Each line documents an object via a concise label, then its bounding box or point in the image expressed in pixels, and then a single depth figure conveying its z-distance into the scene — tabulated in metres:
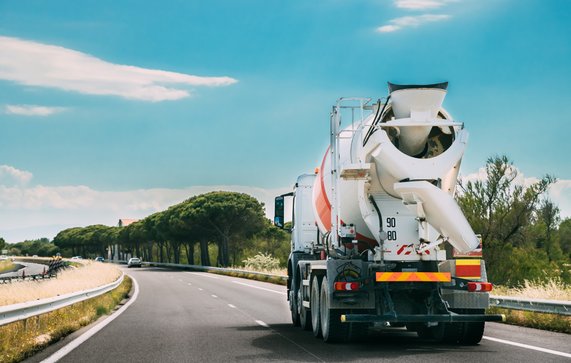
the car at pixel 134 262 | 97.73
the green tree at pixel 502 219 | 32.31
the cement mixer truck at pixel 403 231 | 12.49
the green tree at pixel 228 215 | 80.25
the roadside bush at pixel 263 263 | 57.94
